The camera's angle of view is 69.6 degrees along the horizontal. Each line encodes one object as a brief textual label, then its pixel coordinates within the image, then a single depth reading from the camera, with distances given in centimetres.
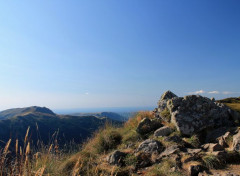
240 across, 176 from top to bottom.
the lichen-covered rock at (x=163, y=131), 768
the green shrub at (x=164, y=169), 490
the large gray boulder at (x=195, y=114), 729
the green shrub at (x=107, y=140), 827
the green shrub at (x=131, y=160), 607
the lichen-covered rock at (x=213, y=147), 566
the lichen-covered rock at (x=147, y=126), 852
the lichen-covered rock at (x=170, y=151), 601
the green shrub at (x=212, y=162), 495
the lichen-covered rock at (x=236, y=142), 548
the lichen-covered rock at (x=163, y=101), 994
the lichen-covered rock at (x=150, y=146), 654
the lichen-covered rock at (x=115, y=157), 629
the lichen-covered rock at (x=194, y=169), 479
